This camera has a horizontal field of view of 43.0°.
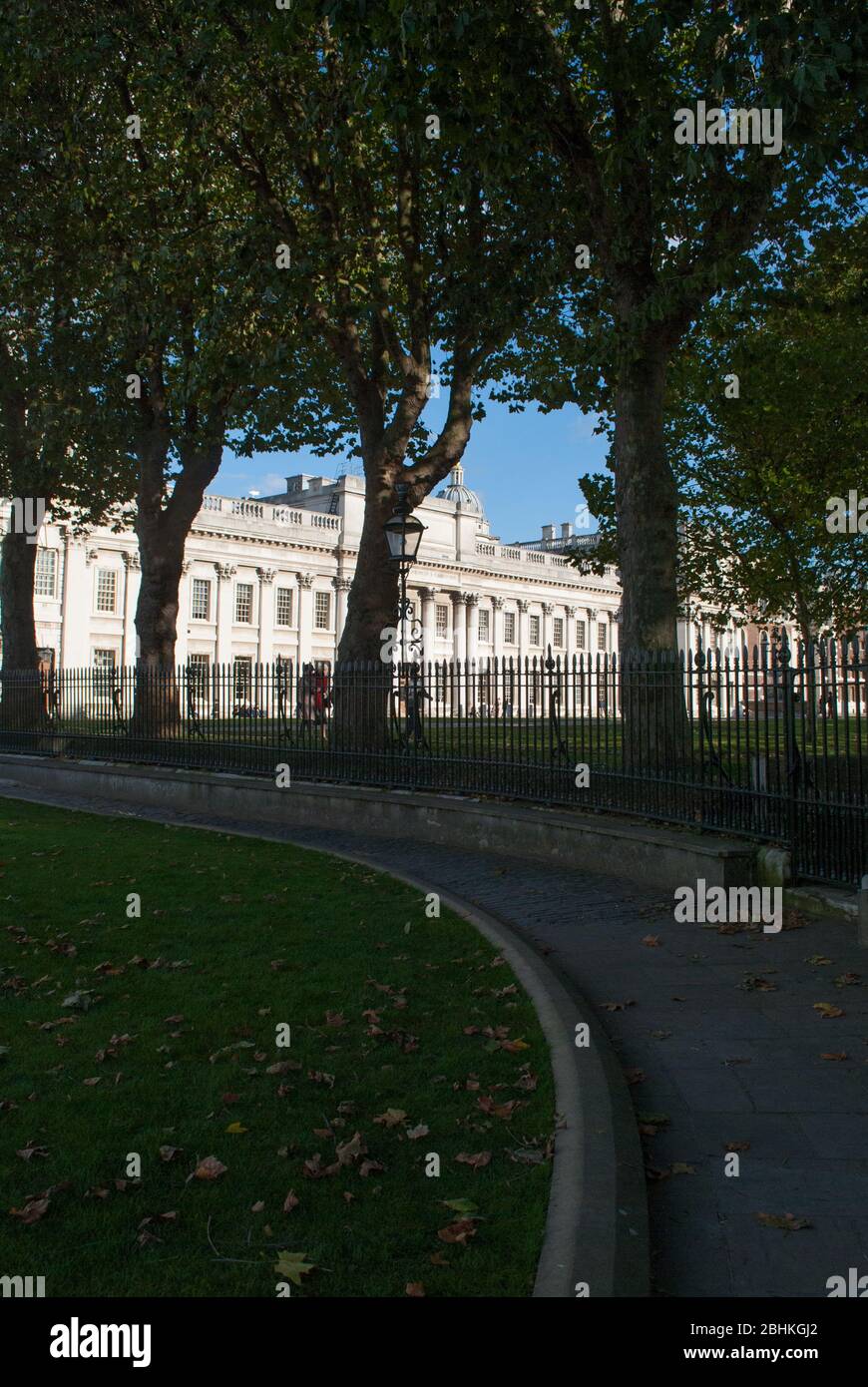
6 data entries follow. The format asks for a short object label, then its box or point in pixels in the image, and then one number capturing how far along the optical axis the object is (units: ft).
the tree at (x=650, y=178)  38.32
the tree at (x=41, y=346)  62.08
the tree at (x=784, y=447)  65.51
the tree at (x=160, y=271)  52.06
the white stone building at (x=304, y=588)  220.64
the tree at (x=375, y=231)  50.96
